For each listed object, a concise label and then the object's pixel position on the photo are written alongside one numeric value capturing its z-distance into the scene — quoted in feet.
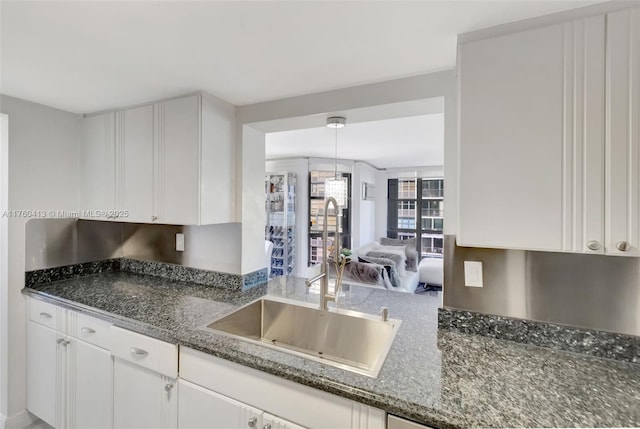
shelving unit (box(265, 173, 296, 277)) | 16.06
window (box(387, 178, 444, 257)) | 20.42
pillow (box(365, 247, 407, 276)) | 15.73
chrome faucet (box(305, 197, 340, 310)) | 5.20
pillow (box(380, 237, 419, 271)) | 18.93
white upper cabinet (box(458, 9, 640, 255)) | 3.10
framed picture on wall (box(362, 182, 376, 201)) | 19.18
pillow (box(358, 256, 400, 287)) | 13.15
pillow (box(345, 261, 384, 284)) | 11.51
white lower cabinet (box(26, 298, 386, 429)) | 3.42
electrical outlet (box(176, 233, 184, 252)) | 7.27
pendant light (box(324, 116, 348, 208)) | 11.21
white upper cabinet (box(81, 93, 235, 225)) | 5.70
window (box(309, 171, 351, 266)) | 16.33
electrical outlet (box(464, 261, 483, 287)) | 4.40
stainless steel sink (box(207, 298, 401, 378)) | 4.72
